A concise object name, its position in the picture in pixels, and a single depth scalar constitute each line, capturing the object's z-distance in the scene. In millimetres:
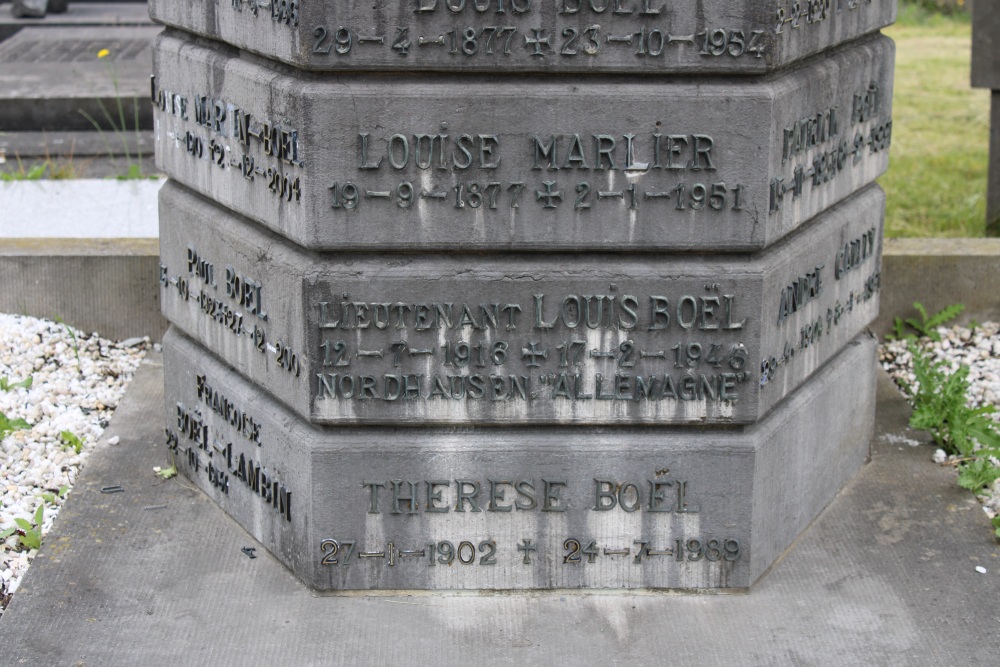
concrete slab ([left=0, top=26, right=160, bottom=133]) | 9117
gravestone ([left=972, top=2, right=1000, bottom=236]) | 7367
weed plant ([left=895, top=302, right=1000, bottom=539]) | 4523
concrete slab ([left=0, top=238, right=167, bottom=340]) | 5867
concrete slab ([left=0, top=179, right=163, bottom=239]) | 6727
